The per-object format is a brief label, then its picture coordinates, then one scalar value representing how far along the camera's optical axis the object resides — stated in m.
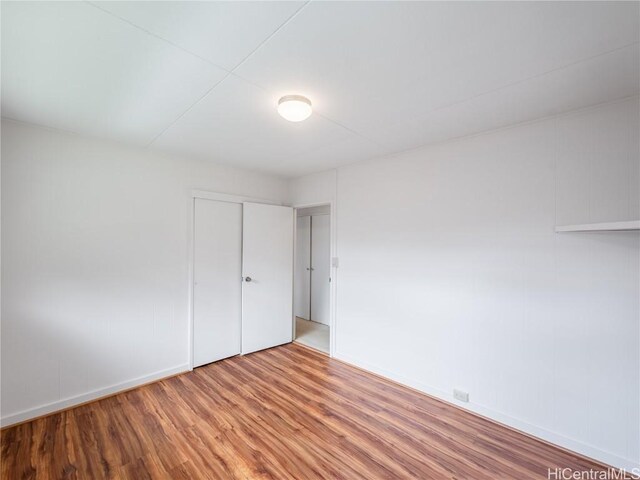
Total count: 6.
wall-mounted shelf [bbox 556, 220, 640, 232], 1.56
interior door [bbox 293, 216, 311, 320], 5.38
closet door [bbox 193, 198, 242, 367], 3.21
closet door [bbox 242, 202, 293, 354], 3.61
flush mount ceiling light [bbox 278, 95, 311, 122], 1.81
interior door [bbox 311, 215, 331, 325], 5.06
